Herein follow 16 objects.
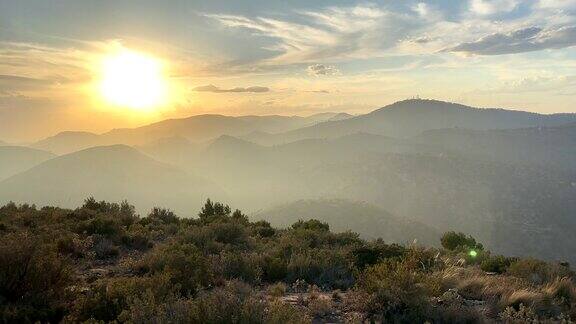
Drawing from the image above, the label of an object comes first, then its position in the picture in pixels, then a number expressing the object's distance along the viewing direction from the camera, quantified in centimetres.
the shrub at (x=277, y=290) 749
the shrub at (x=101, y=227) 1273
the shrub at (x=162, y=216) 1801
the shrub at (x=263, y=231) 1620
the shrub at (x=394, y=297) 613
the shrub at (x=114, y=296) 541
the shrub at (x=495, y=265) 1183
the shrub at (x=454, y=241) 1962
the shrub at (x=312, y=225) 1851
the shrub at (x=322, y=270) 878
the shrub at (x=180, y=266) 701
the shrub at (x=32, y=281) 543
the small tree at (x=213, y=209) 2164
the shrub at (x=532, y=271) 984
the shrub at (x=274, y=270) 911
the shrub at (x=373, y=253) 1049
